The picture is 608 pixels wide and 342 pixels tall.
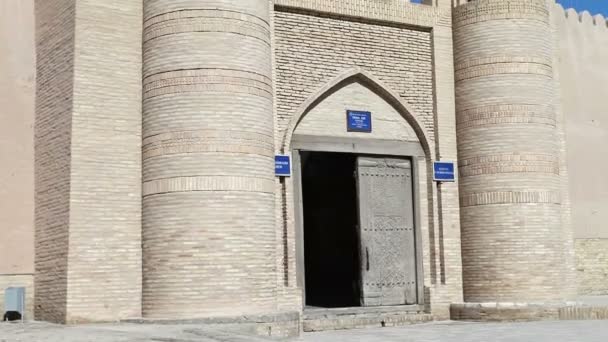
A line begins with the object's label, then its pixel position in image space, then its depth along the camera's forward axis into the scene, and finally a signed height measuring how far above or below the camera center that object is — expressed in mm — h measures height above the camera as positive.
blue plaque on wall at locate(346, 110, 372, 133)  12703 +2128
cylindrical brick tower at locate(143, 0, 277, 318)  10227 +1256
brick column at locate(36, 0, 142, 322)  10320 +1283
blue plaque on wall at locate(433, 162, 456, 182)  13234 +1415
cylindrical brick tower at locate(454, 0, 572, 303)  12844 +1595
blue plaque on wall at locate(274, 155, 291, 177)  11820 +1399
